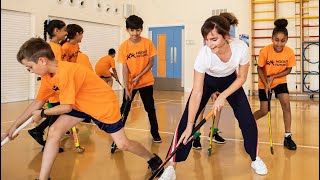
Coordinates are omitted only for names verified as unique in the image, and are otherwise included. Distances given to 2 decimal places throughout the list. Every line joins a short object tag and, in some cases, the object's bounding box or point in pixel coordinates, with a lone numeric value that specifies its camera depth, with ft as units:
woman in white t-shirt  7.54
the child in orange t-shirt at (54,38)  11.48
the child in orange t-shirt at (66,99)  6.97
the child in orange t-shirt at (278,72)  11.80
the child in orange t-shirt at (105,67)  25.98
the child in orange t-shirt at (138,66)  12.20
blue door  35.83
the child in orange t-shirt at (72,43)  12.66
